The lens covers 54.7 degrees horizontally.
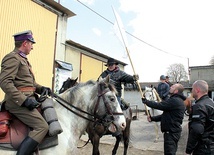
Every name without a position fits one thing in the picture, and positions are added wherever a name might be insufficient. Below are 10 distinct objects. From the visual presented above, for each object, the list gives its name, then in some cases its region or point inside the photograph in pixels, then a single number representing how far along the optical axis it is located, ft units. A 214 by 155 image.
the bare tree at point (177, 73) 165.32
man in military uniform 8.48
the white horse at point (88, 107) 10.61
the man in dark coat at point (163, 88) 33.53
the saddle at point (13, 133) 8.48
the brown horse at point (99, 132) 18.19
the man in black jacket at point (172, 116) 15.60
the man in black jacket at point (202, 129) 11.74
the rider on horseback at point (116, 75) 18.54
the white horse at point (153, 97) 32.58
